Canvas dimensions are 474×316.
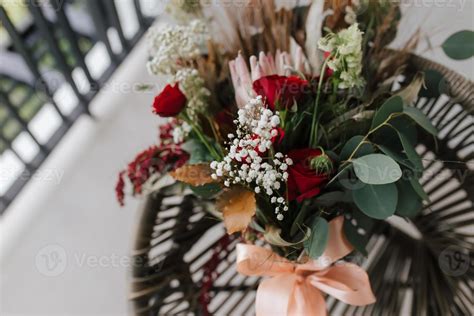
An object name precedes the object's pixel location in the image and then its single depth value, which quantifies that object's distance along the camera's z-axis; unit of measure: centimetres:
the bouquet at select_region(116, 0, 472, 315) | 62
